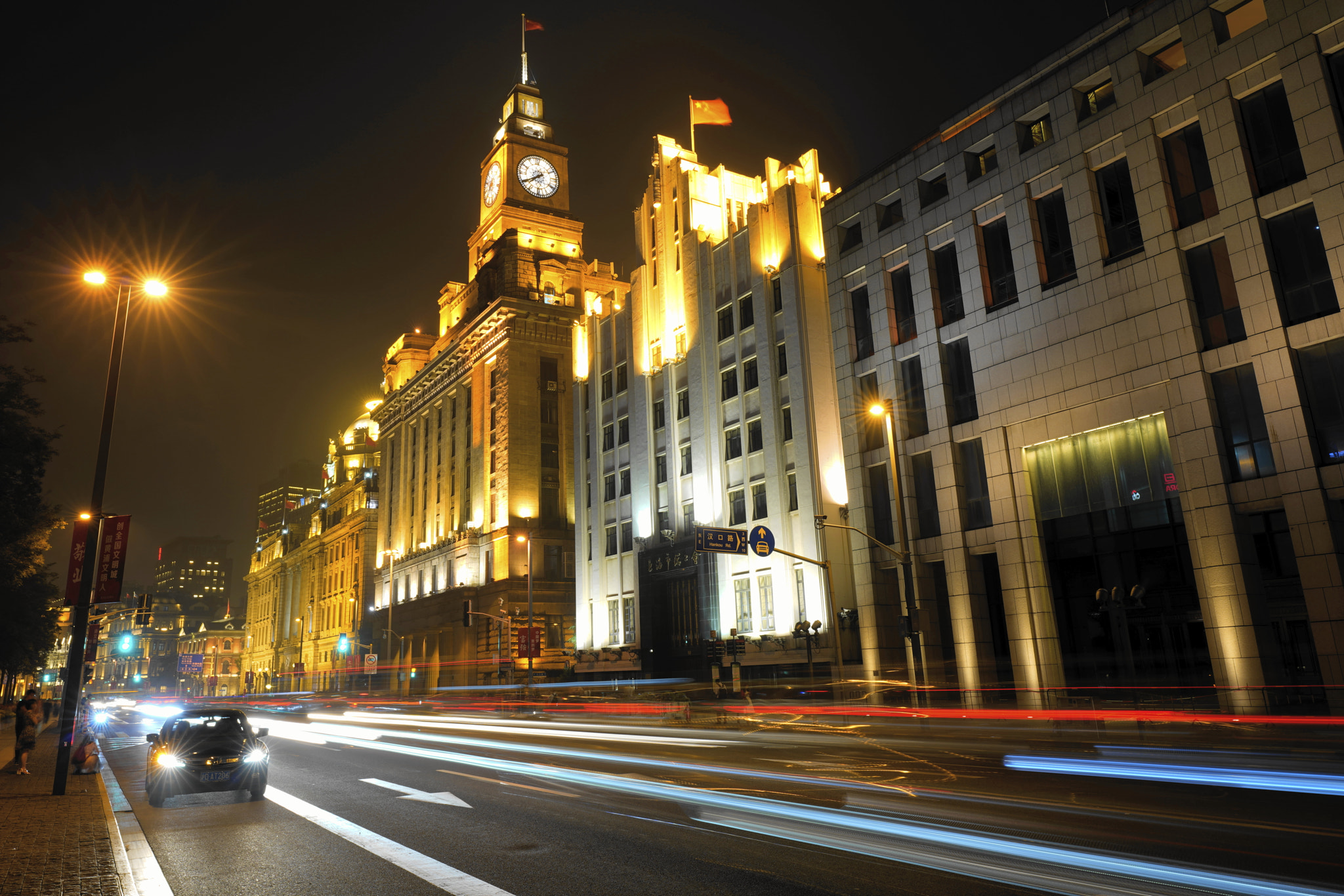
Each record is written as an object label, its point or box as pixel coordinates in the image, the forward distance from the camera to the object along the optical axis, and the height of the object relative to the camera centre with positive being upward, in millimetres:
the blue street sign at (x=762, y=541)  29828 +3798
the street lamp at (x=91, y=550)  14797 +2465
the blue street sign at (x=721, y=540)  32812 +4183
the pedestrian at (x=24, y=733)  18297 -1084
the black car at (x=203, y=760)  13367 -1378
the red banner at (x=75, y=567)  19906 +2709
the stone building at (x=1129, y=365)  23688 +8533
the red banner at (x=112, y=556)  20938 +3198
